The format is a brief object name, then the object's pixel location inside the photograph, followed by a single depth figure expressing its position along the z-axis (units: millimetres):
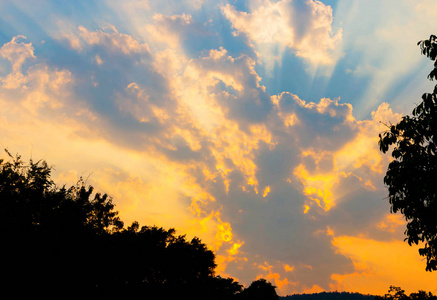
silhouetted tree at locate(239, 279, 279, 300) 82700
